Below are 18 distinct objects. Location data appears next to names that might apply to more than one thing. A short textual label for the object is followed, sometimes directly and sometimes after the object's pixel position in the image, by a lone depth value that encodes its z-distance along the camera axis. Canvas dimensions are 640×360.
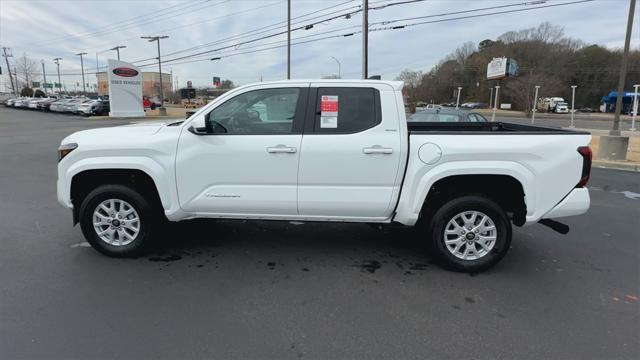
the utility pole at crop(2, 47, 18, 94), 85.12
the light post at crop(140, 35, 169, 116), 43.00
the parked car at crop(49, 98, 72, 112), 41.88
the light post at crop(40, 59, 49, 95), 96.75
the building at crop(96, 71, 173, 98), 102.73
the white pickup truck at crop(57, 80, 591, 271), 3.93
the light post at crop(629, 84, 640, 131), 14.69
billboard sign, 17.61
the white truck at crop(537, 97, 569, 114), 66.56
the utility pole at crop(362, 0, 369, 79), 20.55
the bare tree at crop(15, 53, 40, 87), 98.38
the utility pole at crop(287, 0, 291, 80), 26.98
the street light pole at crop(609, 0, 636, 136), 11.37
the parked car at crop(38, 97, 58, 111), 46.43
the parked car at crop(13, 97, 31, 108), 52.55
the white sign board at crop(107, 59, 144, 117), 33.47
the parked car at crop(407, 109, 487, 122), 13.15
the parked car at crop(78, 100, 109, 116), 37.91
